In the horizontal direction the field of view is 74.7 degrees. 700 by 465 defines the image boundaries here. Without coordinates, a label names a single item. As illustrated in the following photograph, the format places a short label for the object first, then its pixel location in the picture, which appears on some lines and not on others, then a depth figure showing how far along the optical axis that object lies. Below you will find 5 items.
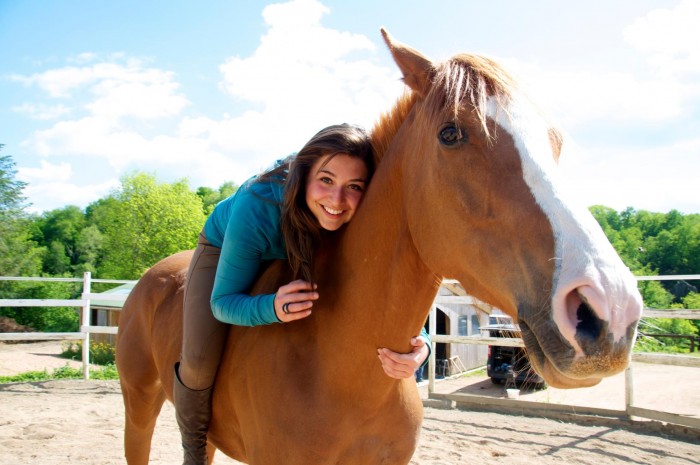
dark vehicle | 11.65
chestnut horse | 1.15
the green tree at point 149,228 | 31.14
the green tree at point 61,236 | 49.62
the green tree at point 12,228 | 32.81
